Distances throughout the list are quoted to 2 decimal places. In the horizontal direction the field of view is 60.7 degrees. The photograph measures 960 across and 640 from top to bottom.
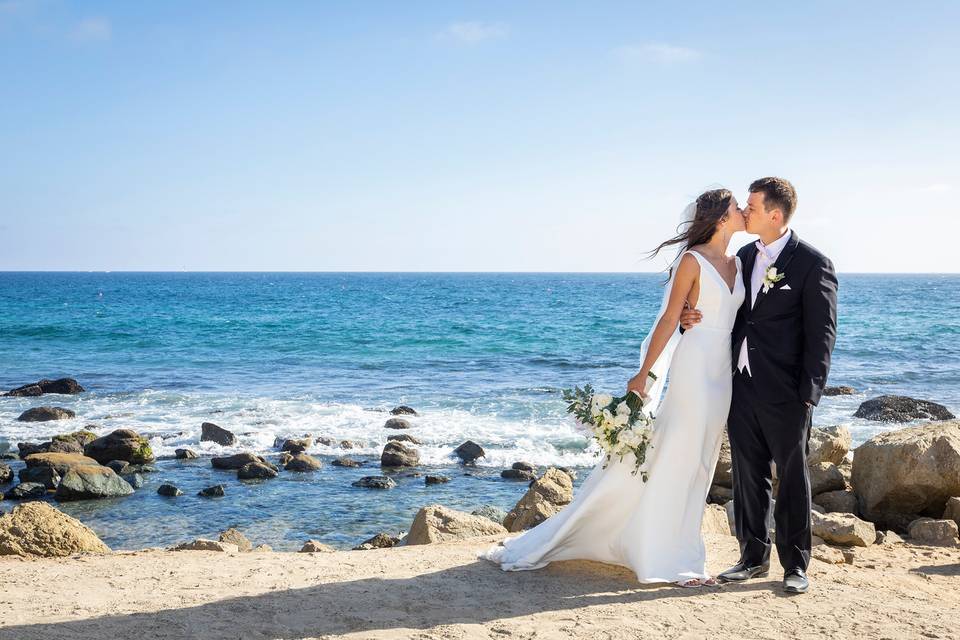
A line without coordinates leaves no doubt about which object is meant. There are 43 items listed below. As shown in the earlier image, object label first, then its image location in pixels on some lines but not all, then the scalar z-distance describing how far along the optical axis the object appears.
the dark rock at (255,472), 13.28
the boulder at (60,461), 13.23
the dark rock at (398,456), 14.12
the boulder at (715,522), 7.14
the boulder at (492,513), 10.62
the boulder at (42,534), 7.44
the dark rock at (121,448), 14.41
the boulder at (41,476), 12.84
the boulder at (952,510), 8.03
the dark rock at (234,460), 13.88
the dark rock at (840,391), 21.50
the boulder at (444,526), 8.13
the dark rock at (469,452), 14.51
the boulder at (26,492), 12.30
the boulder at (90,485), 11.88
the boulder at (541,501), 9.00
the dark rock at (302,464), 13.83
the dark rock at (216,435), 15.53
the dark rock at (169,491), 12.22
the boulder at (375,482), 12.71
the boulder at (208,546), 8.05
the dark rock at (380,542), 9.35
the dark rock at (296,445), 15.11
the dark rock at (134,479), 12.68
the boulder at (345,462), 14.19
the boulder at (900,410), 17.80
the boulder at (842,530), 7.04
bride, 5.39
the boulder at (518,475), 13.36
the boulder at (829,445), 10.69
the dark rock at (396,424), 16.92
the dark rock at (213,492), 12.18
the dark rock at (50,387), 21.44
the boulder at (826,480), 9.48
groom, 5.09
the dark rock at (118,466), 13.64
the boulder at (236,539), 9.27
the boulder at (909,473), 8.28
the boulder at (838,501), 9.06
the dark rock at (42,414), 17.91
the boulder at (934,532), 7.47
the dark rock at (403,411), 18.50
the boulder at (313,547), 8.62
